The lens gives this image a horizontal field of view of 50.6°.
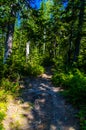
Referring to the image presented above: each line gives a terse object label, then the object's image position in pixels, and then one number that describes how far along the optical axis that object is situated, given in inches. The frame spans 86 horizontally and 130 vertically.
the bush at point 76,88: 187.5
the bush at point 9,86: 221.4
